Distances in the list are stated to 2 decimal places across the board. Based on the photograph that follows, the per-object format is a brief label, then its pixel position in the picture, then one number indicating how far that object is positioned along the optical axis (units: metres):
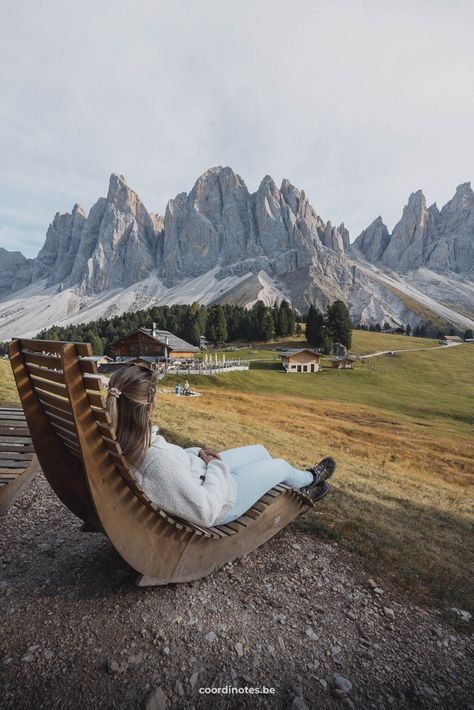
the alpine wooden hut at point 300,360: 63.25
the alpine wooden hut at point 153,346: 67.75
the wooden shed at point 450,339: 115.68
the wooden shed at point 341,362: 67.56
